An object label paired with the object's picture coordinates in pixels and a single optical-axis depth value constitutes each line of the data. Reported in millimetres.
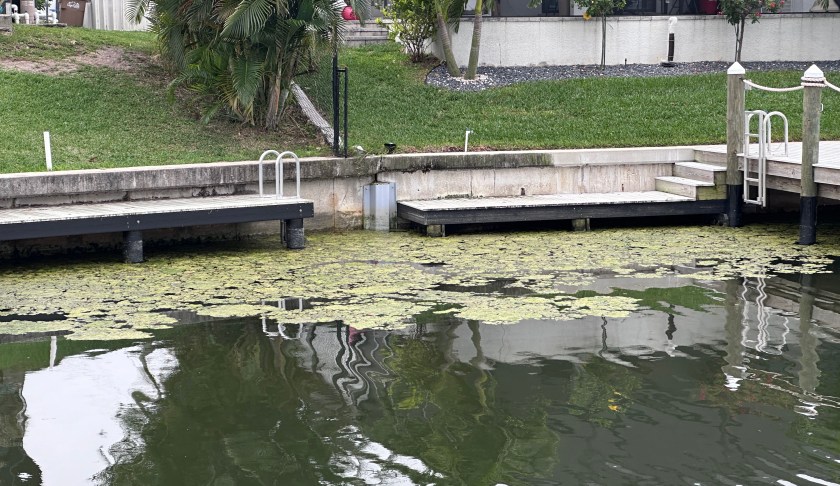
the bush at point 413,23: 19875
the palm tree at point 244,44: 15258
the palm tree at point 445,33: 19406
